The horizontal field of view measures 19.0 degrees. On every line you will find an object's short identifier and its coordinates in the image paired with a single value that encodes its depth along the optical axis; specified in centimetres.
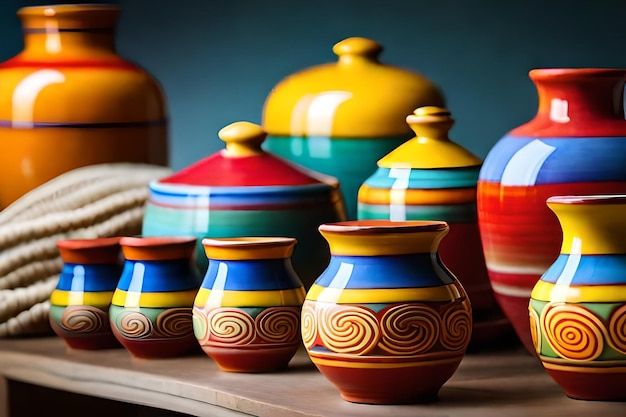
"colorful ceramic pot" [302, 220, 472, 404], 126
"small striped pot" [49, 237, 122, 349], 153
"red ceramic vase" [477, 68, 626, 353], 137
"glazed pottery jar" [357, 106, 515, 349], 148
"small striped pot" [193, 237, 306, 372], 138
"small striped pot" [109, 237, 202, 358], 147
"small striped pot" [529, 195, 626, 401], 124
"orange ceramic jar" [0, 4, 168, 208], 175
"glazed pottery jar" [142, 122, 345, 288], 150
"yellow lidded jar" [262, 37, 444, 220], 162
